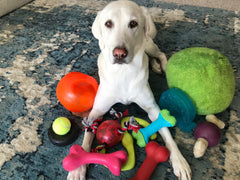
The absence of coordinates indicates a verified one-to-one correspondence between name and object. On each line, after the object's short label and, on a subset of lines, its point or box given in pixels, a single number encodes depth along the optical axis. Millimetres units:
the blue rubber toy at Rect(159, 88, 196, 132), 1348
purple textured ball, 1298
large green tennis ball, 1331
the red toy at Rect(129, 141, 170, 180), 1152
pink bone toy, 1117
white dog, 1244
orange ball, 1479
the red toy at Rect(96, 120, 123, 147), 1283
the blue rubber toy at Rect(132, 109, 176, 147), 1258
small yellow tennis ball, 1320
